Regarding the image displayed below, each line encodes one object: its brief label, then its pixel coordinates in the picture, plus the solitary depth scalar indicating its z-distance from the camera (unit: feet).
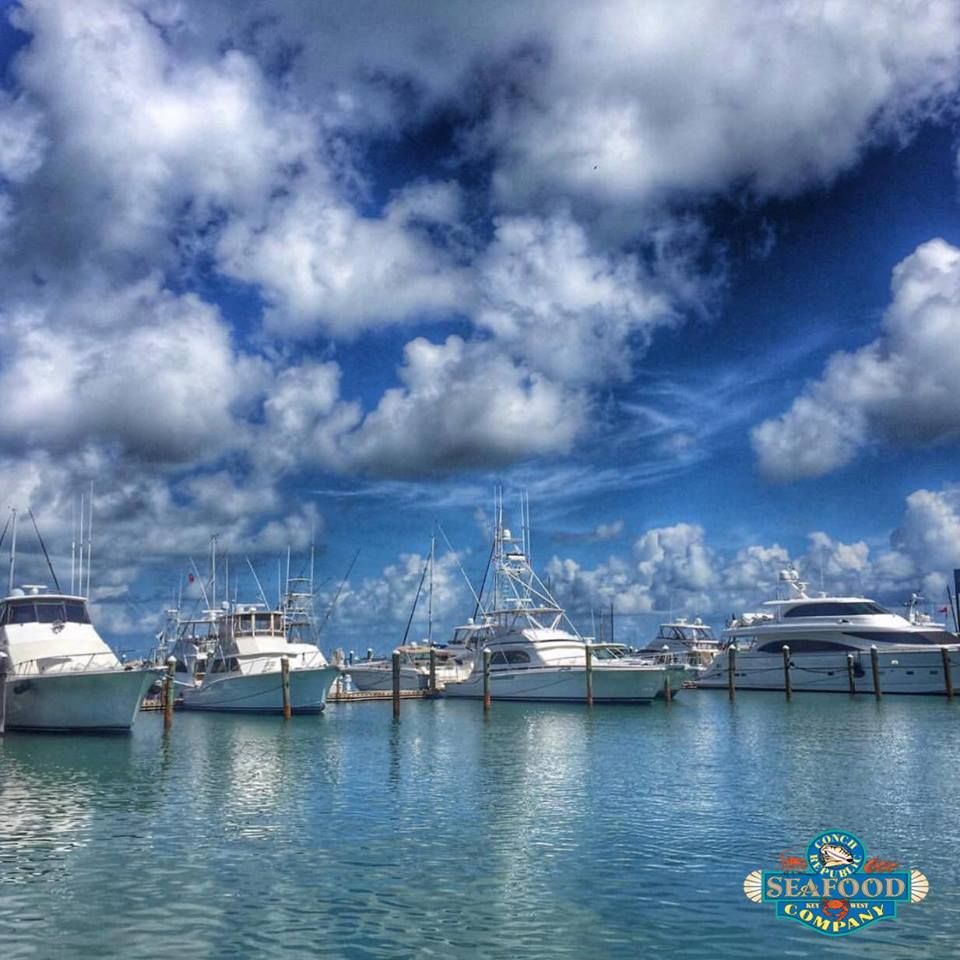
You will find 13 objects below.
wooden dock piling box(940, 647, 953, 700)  215.31
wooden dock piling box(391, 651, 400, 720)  181.30
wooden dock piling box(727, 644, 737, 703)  220.64
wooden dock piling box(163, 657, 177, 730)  155.12
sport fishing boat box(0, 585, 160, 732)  147.95
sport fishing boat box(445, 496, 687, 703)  208.33
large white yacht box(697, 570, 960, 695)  228.84
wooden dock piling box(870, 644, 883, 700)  212.43
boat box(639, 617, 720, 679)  315.58
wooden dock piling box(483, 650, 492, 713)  190.31
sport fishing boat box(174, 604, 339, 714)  196.34
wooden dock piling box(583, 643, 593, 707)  198.29
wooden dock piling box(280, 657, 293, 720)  184.14
